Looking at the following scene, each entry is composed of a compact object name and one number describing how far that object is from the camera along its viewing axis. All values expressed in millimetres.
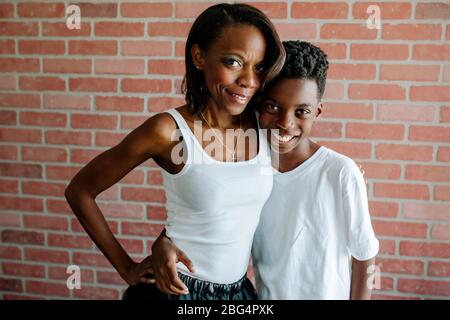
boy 1018
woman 969
